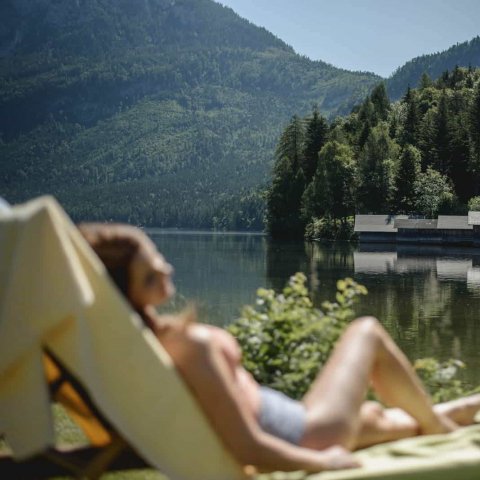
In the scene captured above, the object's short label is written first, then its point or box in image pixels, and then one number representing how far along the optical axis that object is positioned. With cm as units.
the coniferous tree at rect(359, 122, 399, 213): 7100
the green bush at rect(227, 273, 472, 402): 489
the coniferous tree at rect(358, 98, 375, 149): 8682
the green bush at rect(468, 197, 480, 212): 6857
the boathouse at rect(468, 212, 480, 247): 6250
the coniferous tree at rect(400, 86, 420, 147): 8288
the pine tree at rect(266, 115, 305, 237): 7762
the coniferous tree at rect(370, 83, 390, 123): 9062
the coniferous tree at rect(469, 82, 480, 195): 7381
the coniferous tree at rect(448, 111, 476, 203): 7525
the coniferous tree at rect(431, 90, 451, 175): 7556
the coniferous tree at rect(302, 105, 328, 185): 7794
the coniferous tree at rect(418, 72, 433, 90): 10200
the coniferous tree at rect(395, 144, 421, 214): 7169
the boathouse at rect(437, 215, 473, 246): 6456
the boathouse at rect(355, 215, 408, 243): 6781
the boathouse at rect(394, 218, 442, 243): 6738
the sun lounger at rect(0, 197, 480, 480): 259
